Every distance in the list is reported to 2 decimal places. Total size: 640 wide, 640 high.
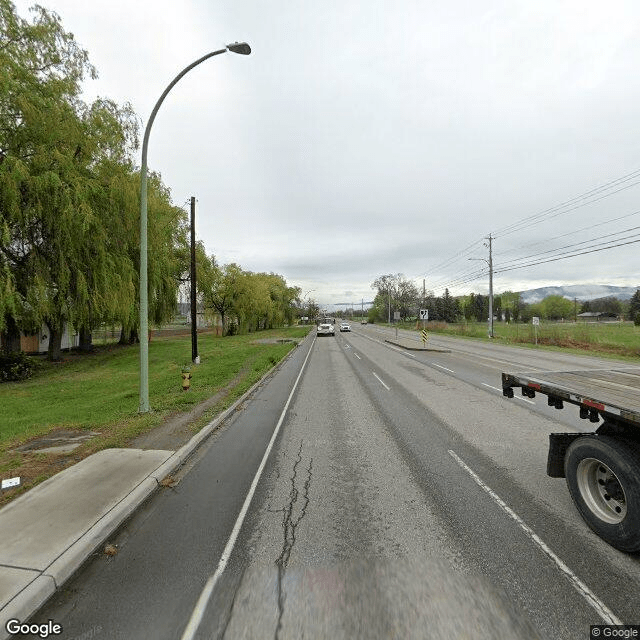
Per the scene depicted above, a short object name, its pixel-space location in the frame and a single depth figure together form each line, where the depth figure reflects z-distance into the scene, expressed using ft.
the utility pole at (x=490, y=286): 116.06
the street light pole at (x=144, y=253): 26.27
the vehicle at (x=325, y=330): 143.74
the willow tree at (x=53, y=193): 44.83
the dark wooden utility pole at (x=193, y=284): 56.85
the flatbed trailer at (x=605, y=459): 10.96
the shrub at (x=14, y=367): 49.84
